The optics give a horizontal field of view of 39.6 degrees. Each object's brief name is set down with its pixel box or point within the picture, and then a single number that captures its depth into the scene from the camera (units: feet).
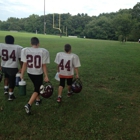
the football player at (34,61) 14.58
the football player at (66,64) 16.79
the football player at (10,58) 16.60
